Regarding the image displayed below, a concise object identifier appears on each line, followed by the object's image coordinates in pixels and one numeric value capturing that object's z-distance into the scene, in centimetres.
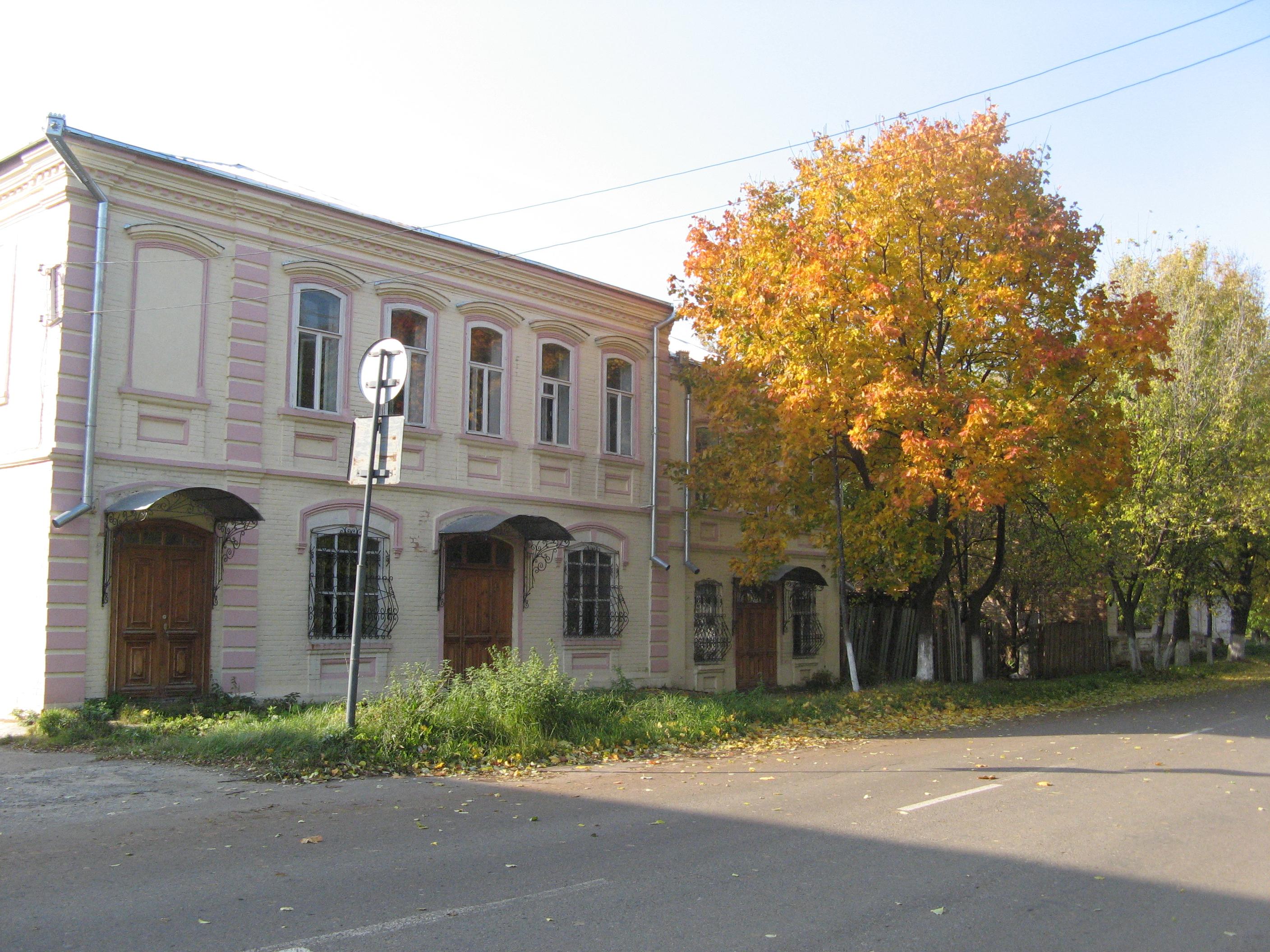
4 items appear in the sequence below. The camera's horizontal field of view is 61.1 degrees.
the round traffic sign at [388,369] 1126
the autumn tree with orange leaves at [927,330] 1546
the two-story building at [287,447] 1366
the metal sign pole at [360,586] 1102
